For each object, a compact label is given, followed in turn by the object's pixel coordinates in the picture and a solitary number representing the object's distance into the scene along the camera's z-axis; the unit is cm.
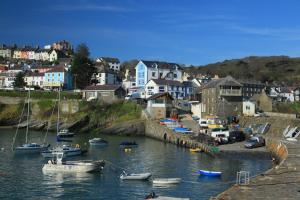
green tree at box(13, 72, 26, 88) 13762
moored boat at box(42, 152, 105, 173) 4869
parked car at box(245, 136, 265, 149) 6322
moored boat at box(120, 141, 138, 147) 7265
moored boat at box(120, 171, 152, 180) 4441
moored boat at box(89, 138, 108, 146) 7456
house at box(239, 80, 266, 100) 11298
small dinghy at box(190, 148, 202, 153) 6569
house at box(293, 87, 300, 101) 13288
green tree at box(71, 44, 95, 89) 12556
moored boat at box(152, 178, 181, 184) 4250
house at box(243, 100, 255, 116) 9175
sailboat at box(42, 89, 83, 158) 5964
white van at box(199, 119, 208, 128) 8279
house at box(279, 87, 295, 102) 12945
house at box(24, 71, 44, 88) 14238
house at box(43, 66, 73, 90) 13625
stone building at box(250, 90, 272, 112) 10081
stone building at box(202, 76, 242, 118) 9131
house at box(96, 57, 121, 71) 18415
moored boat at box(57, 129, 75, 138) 8538
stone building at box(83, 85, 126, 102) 10894
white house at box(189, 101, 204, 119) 9652
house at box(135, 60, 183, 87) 12569
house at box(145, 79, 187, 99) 11319
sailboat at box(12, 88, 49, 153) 6462
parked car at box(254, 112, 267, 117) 8738
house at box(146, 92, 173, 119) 9650
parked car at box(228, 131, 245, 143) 6920
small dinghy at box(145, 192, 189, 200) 3259
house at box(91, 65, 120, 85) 13638
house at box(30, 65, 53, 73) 15400
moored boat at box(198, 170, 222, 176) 4634
